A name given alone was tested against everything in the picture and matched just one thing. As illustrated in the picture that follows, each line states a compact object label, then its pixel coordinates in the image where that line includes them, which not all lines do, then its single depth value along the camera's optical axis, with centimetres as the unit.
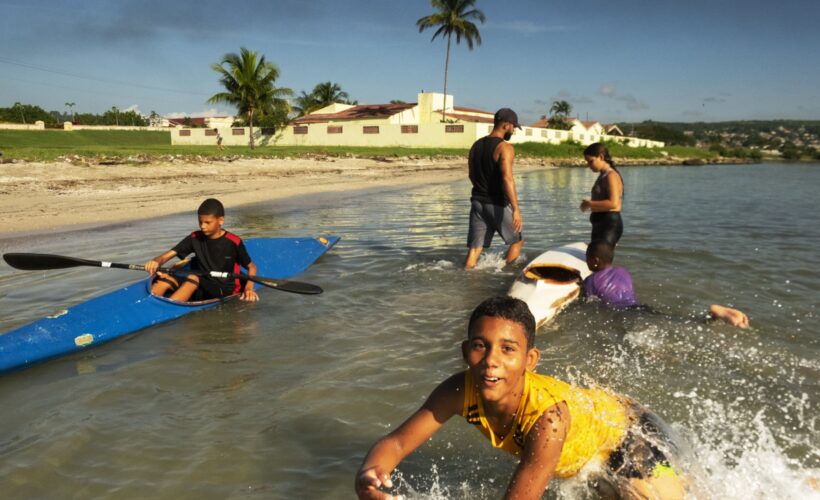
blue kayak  436
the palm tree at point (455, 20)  4503
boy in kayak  578
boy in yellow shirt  203
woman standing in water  582
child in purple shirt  538
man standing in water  662
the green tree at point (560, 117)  6122
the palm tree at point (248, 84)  3362
